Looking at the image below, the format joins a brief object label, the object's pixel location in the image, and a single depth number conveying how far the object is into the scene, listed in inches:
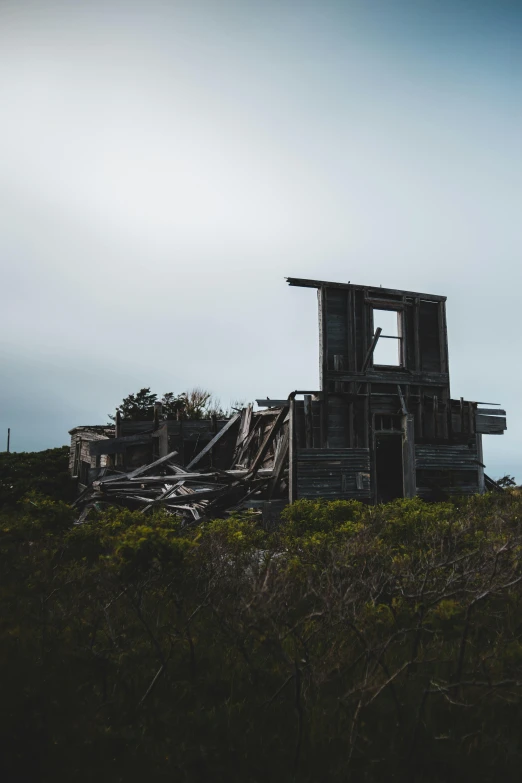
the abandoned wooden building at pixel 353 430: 741.9
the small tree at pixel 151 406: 1467.8
